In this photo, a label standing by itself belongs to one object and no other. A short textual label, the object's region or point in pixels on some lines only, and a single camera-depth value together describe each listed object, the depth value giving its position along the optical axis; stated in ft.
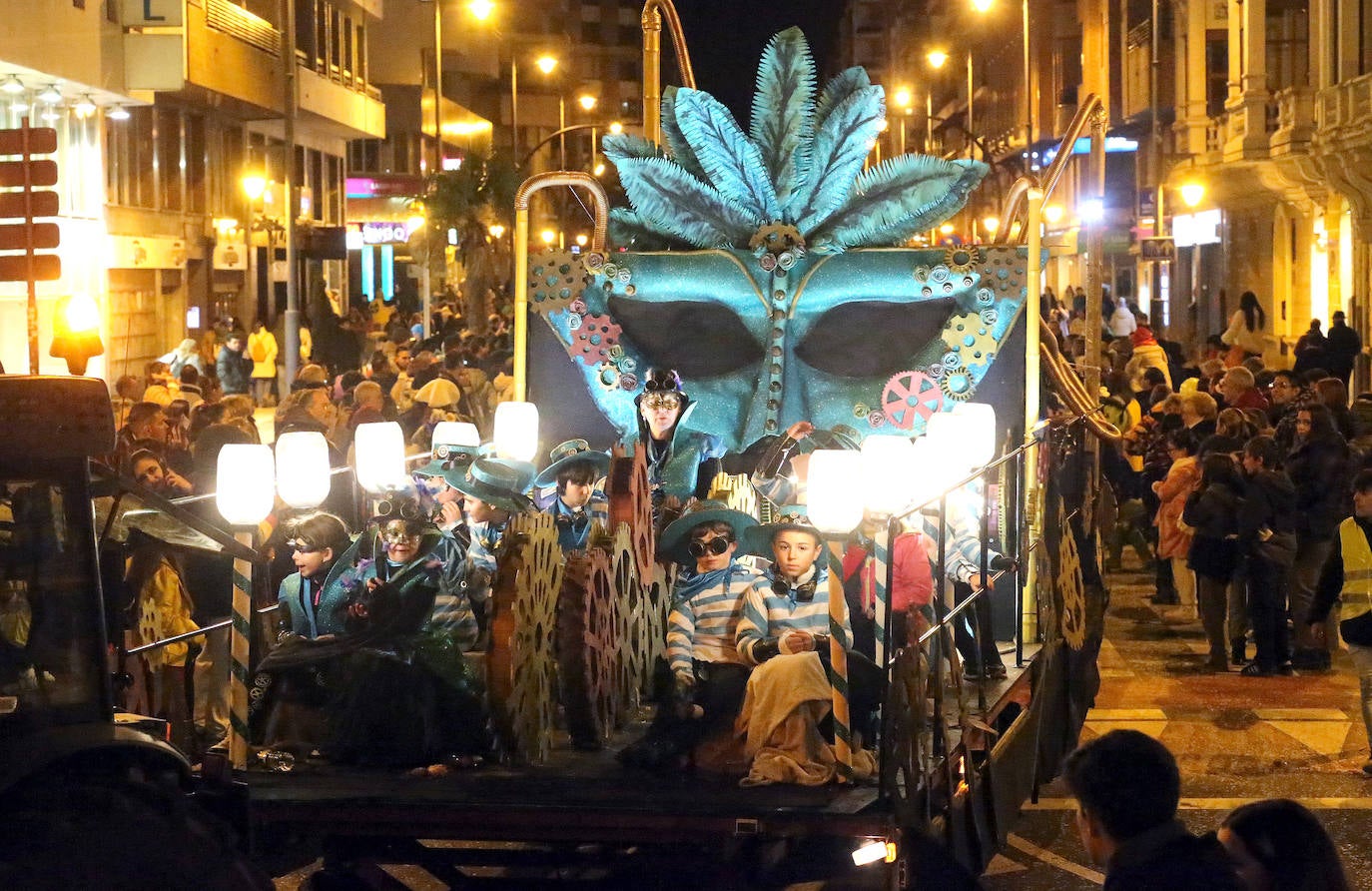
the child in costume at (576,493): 28.19
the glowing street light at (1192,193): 126.11
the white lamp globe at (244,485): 22.71
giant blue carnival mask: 35.94
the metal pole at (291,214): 103.71
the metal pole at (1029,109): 136.00
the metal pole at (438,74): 132.66
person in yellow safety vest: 33.60
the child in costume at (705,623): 21.59
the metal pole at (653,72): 40.68
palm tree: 127.85
